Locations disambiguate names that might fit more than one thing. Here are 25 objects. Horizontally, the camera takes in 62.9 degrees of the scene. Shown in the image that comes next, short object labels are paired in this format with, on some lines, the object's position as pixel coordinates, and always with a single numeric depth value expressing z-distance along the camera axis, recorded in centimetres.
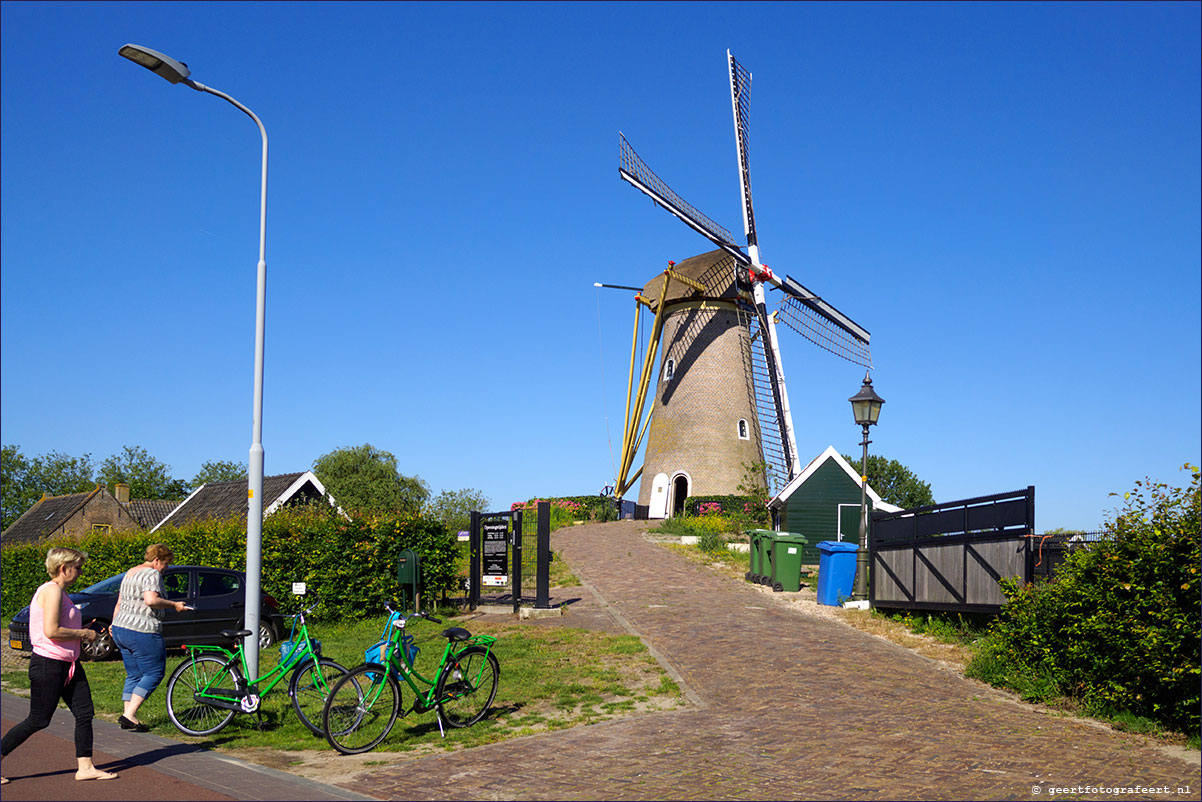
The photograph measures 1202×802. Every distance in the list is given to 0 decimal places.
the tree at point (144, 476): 8438
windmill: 4341
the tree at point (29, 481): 8544
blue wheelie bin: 1972
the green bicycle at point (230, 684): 935
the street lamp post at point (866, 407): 1975
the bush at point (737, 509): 3650
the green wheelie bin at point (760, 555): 2302
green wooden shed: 3238
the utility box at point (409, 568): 1897
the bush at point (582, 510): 4494
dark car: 1588
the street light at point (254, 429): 1166
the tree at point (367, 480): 6562
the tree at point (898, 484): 7250
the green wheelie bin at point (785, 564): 2223
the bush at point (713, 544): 3078
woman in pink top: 771
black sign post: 1831
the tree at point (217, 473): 8969
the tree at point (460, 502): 6822
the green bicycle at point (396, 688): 886
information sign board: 1880
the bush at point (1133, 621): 895
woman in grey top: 938
